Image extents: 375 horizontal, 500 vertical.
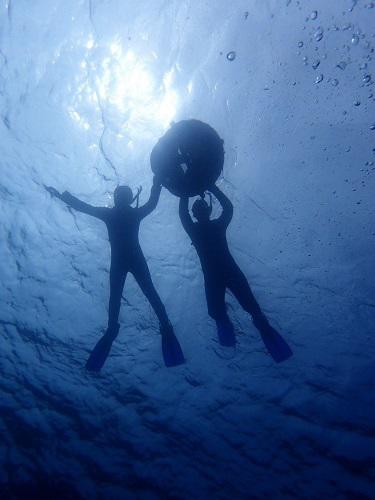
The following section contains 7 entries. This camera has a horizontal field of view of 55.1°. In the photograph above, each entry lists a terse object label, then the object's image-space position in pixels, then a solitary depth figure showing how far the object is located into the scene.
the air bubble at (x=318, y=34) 8.16
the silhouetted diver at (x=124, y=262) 7.29
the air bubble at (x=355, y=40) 8.19
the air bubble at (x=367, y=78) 8.39
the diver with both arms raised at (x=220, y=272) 7.31
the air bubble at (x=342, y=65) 8.38
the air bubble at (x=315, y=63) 8.45
